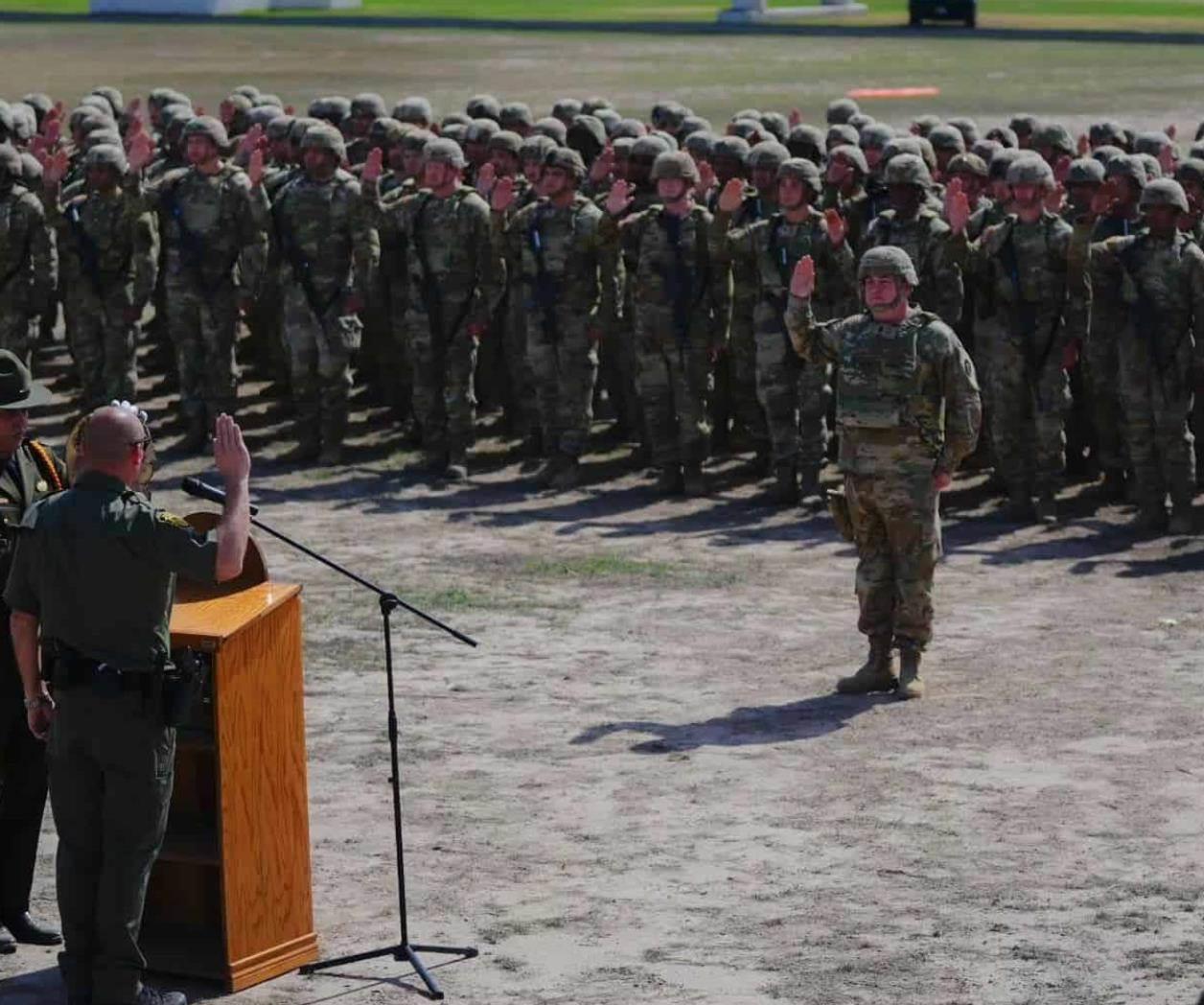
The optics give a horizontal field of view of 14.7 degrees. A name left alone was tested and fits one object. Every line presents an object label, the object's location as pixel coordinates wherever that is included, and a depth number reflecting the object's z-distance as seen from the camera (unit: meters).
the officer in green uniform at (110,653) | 12.50
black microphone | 12.80
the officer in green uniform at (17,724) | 13.98
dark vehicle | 96.69
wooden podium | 13.45
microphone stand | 13.40
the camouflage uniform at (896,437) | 18.86
